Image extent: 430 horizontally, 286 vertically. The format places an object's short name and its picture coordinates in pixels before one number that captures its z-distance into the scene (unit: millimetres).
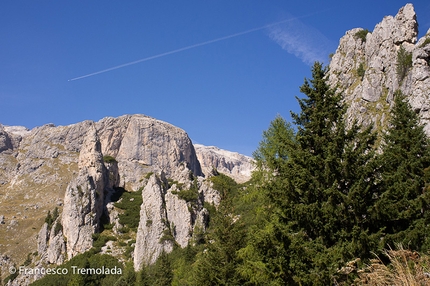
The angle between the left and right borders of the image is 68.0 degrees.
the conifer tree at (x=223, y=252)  25969
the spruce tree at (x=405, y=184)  12773
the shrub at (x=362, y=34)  84812
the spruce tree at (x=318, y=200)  11930
